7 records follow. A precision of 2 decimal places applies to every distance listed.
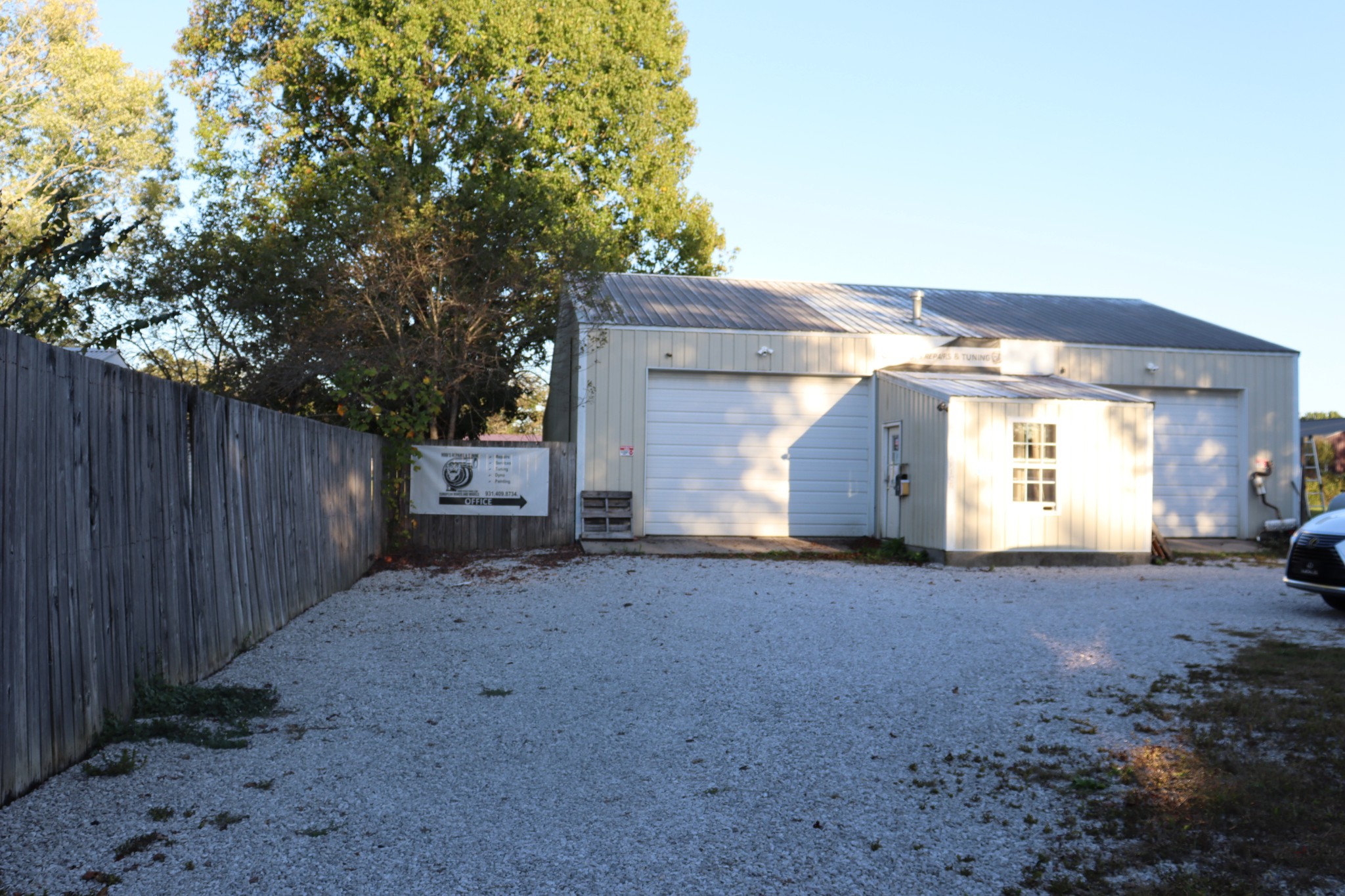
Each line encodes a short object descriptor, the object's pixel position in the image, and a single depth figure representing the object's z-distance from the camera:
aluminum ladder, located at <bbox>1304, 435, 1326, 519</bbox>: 17.95
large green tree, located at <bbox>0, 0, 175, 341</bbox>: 23.64
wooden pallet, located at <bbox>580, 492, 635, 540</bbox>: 15.05
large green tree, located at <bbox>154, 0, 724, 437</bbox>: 16.41
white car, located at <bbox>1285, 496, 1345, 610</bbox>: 9.07
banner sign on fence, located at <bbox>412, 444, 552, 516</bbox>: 14.98
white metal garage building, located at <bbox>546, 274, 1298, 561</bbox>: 13.79
